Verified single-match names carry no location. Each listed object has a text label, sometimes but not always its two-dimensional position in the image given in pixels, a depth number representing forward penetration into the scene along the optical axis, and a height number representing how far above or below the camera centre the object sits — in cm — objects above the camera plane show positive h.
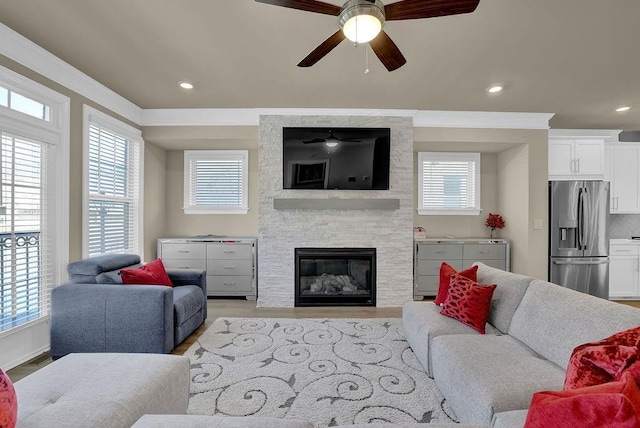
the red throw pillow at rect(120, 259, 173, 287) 275 -57
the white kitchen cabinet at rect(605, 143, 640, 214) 450 +58
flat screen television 396 +75
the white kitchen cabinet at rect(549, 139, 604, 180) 427 +80
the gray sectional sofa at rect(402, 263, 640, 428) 137 -77
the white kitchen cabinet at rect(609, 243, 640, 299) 440 -78
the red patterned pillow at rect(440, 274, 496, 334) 219 -65
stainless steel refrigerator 410 -26
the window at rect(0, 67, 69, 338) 239 +7
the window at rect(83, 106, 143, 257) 325 +33
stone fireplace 401 -8
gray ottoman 115 -76
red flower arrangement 464 -10
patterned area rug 184 -117
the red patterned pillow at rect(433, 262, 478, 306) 253 -53
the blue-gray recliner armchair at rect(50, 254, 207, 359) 246 -85
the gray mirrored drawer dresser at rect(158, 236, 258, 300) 430 -64
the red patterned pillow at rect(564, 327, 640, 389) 96 -48
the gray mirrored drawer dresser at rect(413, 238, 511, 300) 433 -58
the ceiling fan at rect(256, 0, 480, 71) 152 +106
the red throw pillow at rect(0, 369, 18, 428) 97 -62
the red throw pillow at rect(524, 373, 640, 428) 72 -49
